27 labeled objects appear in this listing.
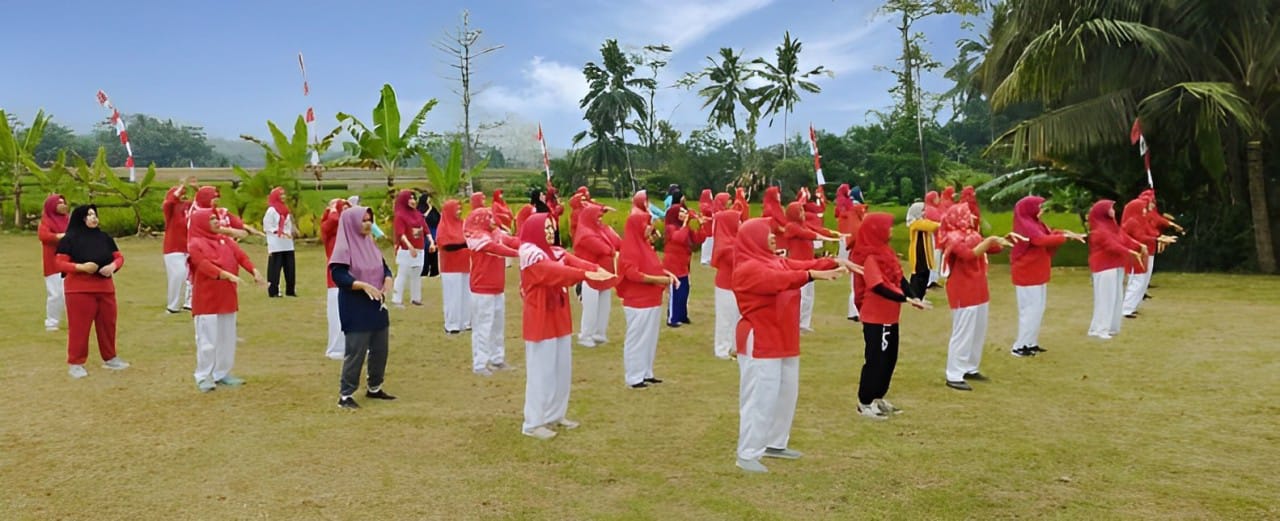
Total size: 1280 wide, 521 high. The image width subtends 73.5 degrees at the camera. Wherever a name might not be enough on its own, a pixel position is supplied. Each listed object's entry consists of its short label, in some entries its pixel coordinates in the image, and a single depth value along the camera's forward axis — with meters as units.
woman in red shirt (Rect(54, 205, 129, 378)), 7.82
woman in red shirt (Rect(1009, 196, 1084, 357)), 9.14
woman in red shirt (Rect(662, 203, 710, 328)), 10.09
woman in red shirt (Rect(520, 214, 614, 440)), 6.24
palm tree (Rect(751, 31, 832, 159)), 40.59
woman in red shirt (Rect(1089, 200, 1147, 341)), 10.20
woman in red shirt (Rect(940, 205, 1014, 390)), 7.79
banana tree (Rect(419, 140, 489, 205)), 21.66
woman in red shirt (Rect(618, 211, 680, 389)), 7.99
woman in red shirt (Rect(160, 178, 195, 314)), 10.31
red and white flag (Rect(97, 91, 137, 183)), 16.12
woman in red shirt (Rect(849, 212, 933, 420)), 6.50
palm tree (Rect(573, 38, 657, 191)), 45.22
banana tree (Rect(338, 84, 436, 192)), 20.66
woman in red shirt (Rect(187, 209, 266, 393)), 7.43
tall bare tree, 36.72
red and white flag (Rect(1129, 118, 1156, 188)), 14.87
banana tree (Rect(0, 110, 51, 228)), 24.72
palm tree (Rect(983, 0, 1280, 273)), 15.62
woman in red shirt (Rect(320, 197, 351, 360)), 9.33
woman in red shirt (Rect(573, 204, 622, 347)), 8.05
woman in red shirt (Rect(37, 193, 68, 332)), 9.23
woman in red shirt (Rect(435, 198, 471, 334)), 10.04
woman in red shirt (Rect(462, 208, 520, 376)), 8.77
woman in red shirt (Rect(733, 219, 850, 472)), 5.41
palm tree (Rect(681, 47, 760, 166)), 42.12
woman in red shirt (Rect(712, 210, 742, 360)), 8.74
